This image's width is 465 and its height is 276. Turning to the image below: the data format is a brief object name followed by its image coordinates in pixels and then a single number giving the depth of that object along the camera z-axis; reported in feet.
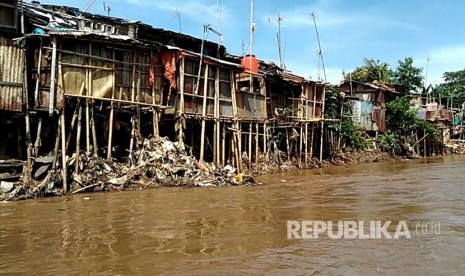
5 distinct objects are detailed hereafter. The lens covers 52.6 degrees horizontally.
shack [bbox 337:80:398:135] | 107.96
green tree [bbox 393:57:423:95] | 123.13
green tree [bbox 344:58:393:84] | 124.06
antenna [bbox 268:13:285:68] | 91.17
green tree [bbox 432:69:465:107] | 168.76
